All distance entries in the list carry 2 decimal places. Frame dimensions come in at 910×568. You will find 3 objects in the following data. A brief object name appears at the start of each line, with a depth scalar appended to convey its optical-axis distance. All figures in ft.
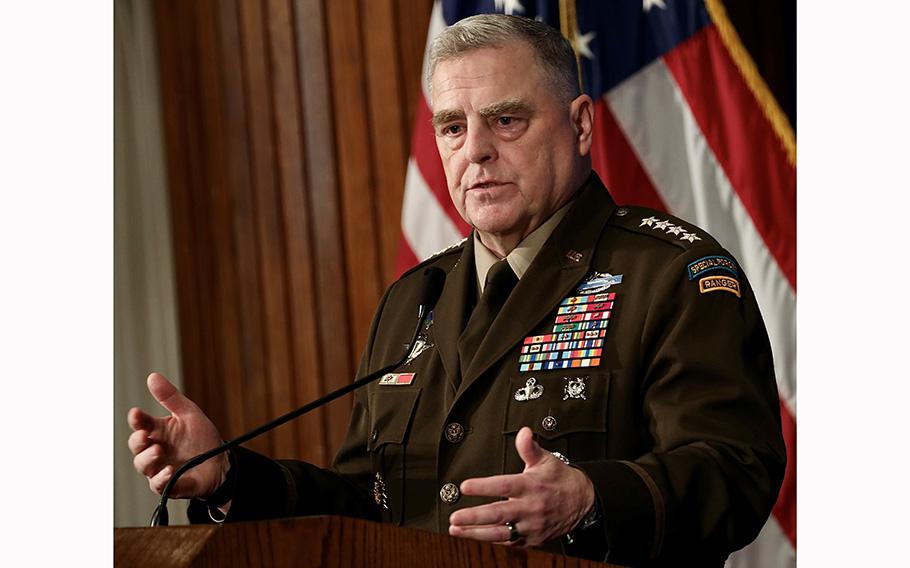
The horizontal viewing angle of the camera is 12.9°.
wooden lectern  16.68
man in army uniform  17.81
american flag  21.31
